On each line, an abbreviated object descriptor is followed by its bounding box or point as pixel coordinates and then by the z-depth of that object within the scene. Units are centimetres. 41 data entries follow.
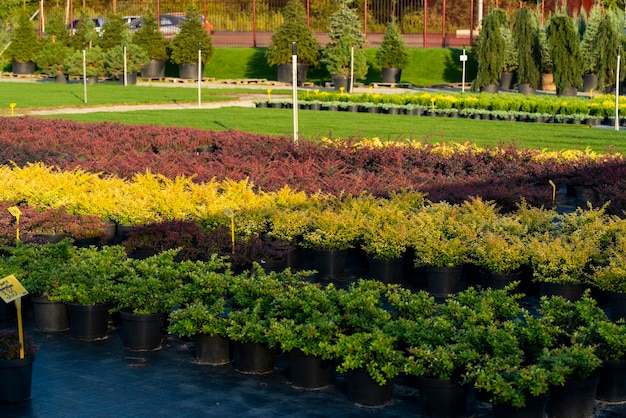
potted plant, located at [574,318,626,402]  732
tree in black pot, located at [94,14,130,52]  4922
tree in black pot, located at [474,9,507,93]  4025
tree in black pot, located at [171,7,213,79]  4862
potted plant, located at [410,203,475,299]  1057
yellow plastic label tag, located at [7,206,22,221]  1096
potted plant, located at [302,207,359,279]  1141
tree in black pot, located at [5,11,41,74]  5184
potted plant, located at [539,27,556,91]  4116
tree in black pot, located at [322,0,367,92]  4362
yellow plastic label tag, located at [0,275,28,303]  745
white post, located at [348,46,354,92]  3909
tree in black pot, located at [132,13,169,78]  4996
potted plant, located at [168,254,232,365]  818
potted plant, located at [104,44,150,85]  4712
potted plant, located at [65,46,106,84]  4666
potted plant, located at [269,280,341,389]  759
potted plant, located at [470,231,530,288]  1030
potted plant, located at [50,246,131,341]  897
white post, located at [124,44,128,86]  4392
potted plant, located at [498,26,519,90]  4181
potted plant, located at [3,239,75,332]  931
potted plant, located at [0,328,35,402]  739
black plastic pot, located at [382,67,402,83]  4606
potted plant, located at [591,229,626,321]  945
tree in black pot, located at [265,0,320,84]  4644
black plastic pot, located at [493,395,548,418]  681
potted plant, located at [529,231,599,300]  996
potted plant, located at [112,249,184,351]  866
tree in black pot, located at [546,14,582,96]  3756
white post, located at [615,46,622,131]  2548
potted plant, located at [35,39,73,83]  4850
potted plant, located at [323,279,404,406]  725
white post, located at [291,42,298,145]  1891
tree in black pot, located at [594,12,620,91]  3800
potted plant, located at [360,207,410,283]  1095
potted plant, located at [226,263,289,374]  793
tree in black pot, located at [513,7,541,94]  3925
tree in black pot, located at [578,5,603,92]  3950
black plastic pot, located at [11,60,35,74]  5368
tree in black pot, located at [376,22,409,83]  4553
